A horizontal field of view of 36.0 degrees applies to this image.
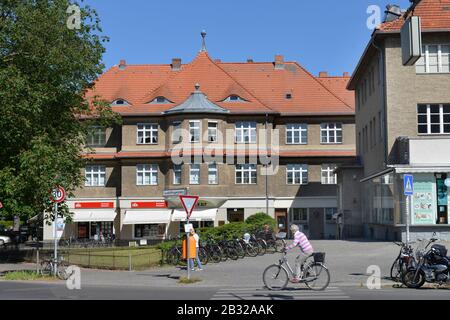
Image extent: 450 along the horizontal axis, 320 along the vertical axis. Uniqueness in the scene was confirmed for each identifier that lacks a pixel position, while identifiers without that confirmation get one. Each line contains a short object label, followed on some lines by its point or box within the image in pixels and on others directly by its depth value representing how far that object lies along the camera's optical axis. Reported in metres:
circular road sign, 25.47
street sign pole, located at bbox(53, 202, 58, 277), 25.23
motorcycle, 18.20
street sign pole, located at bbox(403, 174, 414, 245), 21.33
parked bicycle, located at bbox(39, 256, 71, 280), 24.75
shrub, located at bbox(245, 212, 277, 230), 37.95
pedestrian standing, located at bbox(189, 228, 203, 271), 24.98
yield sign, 22.91
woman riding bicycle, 18.36
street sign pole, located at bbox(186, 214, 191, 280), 22.35
